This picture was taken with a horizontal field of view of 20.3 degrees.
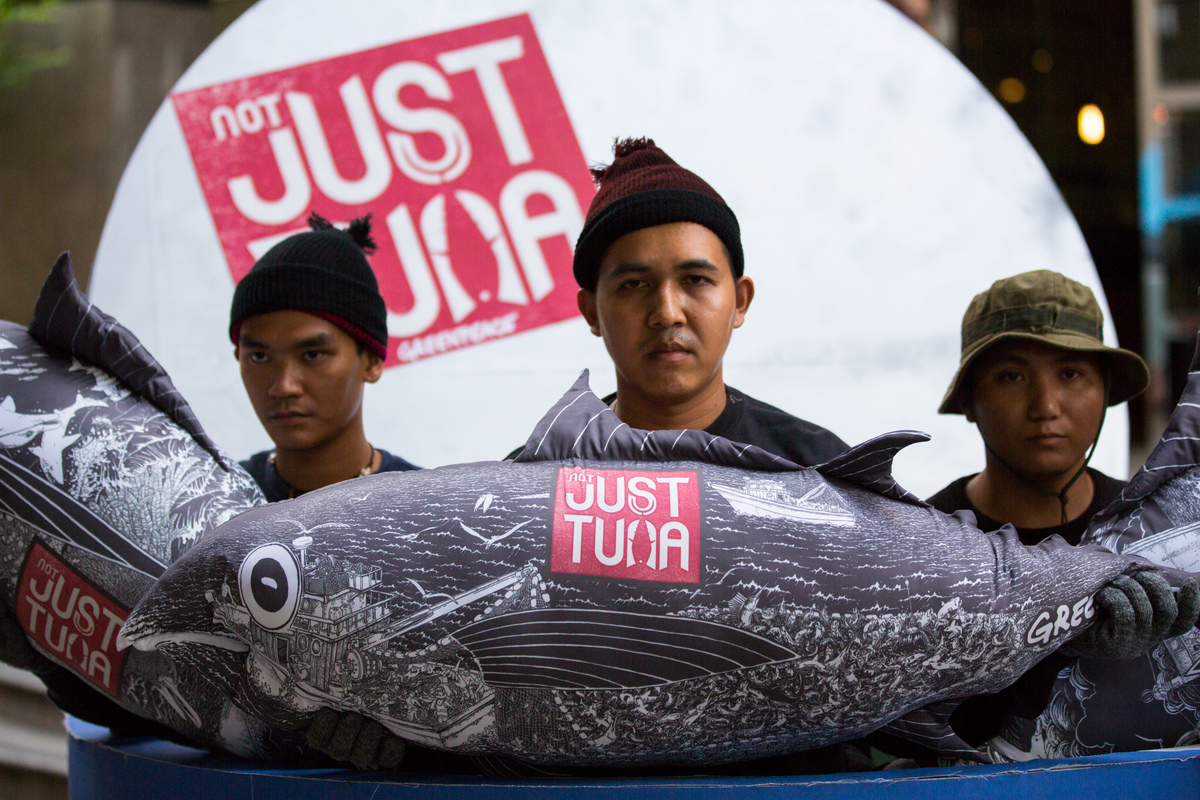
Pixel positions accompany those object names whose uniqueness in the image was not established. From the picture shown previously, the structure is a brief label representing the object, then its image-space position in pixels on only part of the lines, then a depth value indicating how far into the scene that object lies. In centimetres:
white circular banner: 381
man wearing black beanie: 337
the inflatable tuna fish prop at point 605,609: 289
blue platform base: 292
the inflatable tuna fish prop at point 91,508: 304
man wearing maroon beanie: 314
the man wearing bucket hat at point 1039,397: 326
